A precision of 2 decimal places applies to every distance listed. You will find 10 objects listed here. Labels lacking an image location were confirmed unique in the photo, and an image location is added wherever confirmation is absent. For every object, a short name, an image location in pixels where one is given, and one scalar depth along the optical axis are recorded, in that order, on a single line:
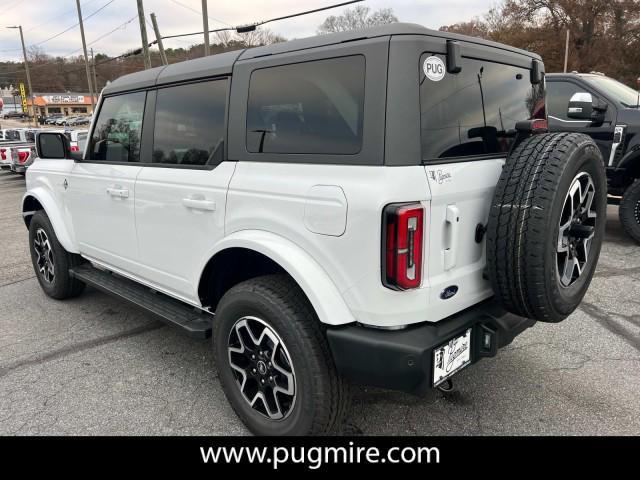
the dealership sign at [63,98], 86.81
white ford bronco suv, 2.00
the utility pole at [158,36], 21.55
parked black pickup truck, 5.87
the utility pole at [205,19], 18.28
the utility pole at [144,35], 19.72
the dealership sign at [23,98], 49.00
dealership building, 86.50
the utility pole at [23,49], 42.31
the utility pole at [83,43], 29.72
